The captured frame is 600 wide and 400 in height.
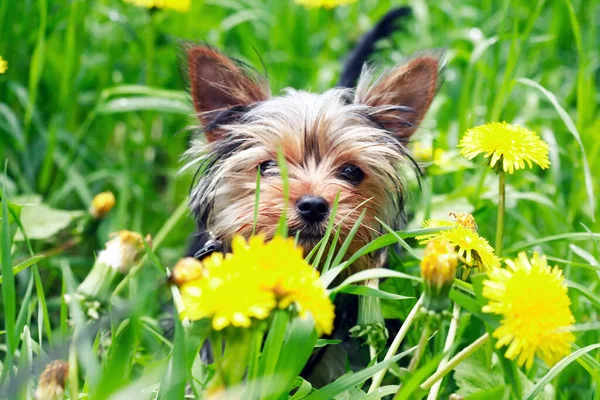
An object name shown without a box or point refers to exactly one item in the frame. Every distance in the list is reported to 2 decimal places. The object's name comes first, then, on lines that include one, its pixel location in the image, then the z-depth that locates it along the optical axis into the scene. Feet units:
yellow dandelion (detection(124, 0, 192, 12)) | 4.29
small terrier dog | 3.72
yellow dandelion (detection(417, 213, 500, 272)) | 3.27
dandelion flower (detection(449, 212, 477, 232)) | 3.36
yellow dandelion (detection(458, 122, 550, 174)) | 3.42
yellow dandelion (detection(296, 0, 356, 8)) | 4.60
